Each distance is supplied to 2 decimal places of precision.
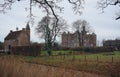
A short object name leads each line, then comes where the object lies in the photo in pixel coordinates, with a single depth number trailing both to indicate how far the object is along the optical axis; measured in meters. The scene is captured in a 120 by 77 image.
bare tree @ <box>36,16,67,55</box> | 42.30
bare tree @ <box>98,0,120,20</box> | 15.97
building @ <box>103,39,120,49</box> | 59.39
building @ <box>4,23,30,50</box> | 49.98
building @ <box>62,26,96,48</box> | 59.80
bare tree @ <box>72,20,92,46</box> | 59.39
